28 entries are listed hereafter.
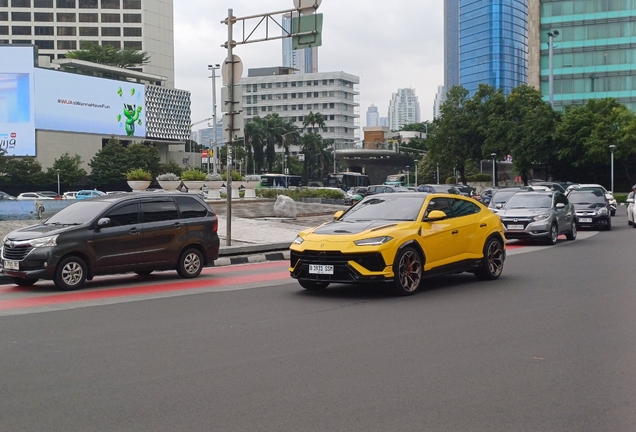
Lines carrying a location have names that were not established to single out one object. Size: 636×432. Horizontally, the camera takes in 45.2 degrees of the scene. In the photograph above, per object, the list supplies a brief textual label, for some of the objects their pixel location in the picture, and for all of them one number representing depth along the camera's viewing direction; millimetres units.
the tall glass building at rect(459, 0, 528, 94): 162375
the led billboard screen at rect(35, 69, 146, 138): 80750
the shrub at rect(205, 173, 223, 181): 40869
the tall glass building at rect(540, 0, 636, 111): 86938
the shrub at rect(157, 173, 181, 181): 36969
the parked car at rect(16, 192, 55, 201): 56894
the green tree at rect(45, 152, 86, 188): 79875
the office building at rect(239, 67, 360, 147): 162500
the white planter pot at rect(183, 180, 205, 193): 38888
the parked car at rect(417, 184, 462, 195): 39062
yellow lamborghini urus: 11273
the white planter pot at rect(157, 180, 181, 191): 37188
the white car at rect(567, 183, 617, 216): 33188
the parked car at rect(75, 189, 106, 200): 55062
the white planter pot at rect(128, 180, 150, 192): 37688
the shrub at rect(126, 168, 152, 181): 38125
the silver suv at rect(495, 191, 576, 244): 21734
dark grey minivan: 13047
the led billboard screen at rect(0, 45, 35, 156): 78438
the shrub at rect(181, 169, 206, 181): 39688
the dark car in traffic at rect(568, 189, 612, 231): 27797
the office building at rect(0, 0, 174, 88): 110312
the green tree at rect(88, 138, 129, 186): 85000
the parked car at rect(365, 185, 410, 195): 43375
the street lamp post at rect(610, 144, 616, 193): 56794
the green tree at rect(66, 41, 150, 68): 103250
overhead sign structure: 20797
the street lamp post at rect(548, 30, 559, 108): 72750
